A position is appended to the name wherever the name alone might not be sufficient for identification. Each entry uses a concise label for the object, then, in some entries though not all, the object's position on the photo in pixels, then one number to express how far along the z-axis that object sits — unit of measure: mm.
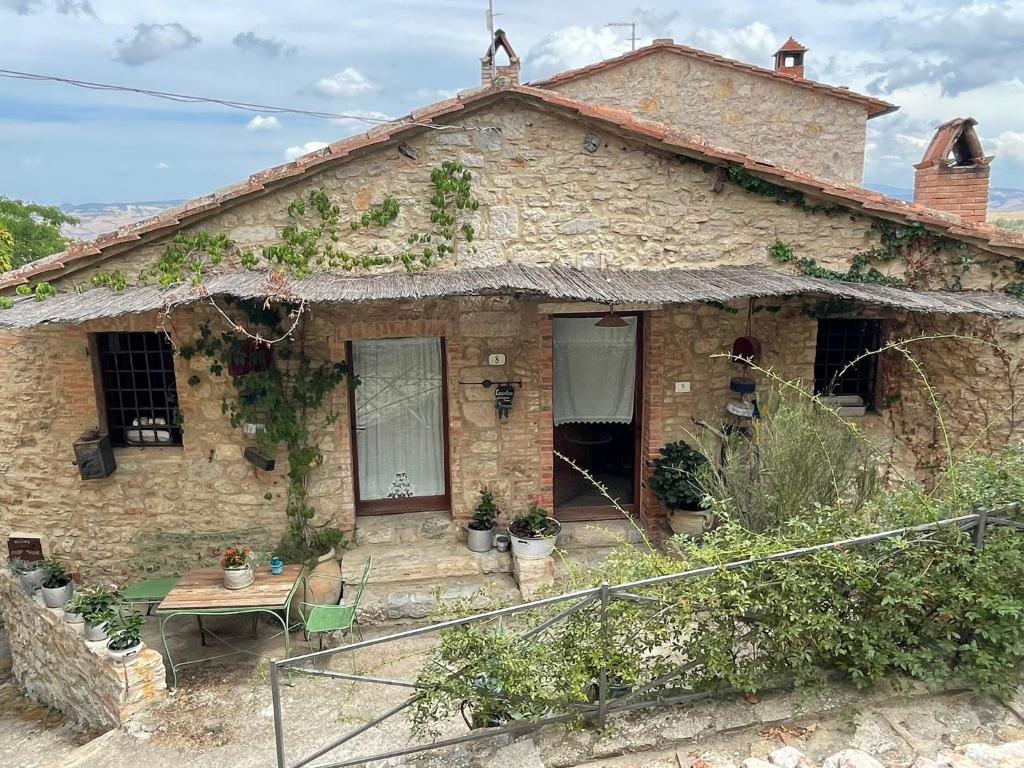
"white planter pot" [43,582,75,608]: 7203
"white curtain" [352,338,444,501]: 8141
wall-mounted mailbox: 7410
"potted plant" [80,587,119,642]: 6367
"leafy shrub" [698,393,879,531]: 5410
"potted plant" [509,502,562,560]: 7637
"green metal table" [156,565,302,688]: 6523
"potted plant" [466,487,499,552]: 7969
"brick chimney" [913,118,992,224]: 9930
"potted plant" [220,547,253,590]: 6871
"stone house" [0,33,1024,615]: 7141
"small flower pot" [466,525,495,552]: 7961
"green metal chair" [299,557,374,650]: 6516
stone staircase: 7391
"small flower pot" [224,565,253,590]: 6867
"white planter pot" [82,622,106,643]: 6367
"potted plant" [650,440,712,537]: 7812
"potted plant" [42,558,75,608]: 7215
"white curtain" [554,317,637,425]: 8398
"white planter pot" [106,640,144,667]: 6070
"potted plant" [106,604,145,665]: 6090
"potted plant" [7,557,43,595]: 7504
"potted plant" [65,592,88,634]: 6504
